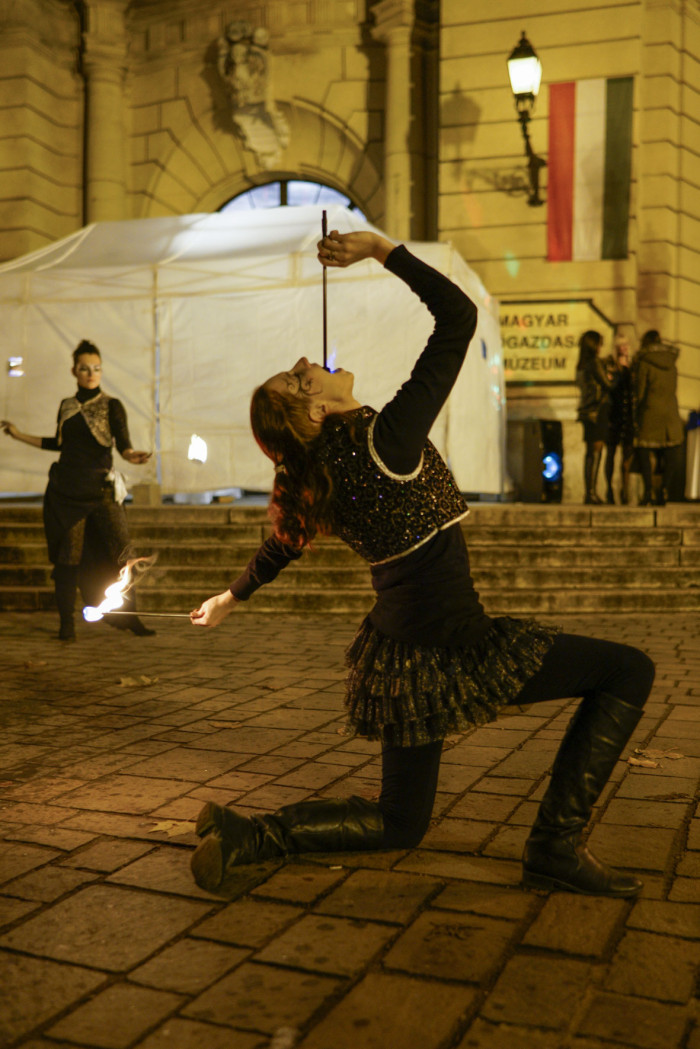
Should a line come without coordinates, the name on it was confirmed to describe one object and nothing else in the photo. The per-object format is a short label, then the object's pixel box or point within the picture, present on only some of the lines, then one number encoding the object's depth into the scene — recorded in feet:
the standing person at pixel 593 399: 40.32
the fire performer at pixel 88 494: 25.49
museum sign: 48.73
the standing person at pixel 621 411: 40.91
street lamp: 45.24
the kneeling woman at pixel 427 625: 9.44
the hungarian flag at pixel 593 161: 48.62
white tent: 38.75
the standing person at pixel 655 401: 38.01
